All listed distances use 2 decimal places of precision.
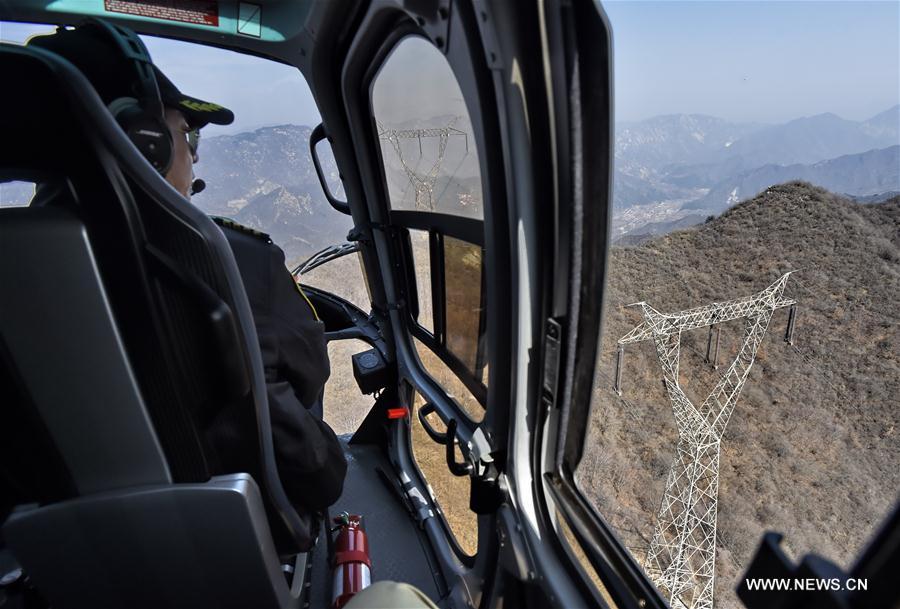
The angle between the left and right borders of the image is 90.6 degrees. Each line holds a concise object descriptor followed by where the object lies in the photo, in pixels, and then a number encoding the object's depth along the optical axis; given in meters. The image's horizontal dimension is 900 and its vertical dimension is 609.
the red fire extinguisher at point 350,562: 1.89
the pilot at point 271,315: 1.10
